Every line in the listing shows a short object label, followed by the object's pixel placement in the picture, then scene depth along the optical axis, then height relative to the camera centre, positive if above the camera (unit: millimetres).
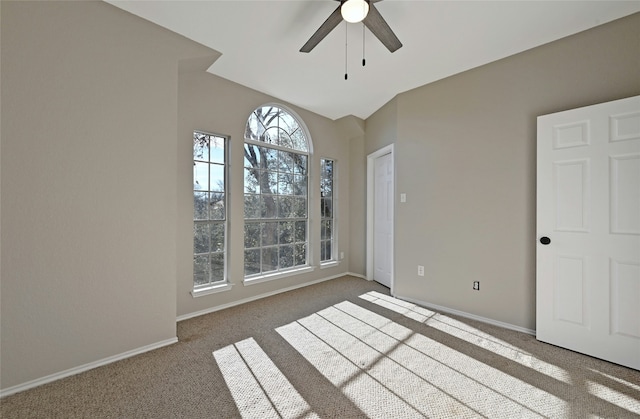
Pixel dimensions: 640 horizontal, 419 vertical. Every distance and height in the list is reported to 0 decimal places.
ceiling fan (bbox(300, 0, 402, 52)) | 1812 +1338
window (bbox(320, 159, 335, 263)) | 4484 -6
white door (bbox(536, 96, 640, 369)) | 2004 -148
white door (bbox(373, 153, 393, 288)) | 4086 -124
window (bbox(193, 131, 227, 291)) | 3064 +3
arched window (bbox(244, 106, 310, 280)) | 3545 +239
